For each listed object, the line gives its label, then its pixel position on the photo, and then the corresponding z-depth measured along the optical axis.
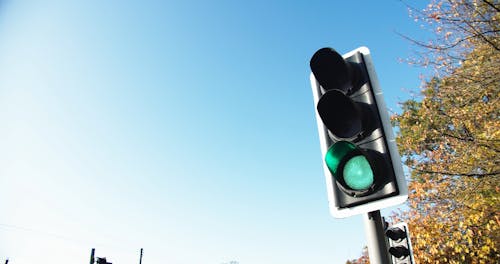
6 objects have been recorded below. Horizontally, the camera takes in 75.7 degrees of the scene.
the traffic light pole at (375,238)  1.75
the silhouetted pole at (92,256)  24.14
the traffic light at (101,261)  22.88
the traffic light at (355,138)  1.86
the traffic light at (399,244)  2.46
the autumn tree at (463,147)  6.99
